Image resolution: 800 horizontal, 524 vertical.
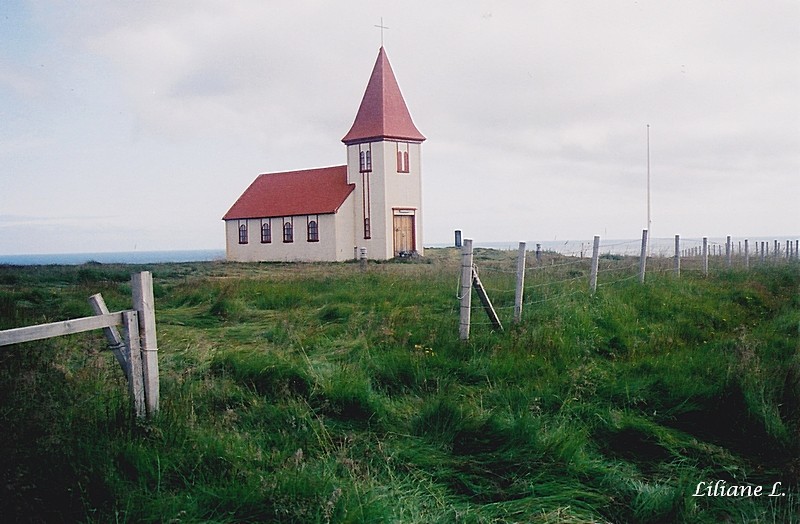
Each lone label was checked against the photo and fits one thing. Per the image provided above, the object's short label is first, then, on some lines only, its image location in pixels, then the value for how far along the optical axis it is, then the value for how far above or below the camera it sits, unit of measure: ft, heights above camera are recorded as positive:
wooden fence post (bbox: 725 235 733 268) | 61.23 -1.41
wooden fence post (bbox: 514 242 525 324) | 30.49 -2.24
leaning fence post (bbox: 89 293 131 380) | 15.78 -2.19
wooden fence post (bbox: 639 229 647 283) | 46.12 -1.45
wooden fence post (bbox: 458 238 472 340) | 27.39 -1.90
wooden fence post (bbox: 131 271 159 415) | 16.06 -2.00
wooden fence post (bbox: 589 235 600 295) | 38.77 -1.47
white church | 105.19 +6.62
